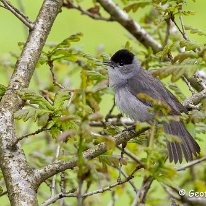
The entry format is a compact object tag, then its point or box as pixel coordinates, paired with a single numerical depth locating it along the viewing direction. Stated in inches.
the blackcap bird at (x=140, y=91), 262.1
